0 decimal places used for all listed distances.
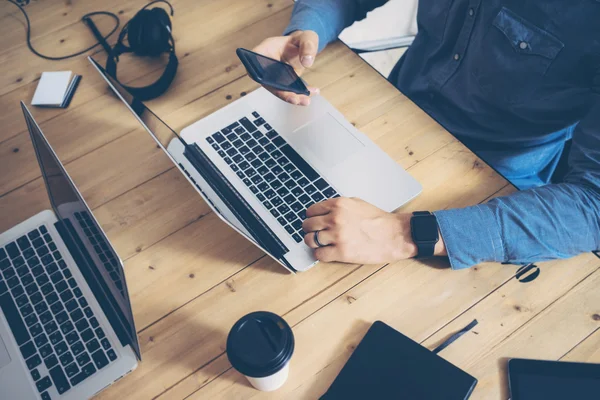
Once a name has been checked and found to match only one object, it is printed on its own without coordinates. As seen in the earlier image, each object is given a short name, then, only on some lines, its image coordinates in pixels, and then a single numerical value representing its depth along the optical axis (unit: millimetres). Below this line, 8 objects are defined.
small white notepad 1060
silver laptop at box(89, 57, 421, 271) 856
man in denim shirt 820
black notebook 713
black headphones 1052
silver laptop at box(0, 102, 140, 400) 733
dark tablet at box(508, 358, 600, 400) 713
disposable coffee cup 648
